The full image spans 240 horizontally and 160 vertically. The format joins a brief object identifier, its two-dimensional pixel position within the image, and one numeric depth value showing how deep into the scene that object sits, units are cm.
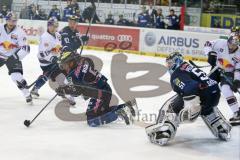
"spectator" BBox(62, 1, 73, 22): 1579
